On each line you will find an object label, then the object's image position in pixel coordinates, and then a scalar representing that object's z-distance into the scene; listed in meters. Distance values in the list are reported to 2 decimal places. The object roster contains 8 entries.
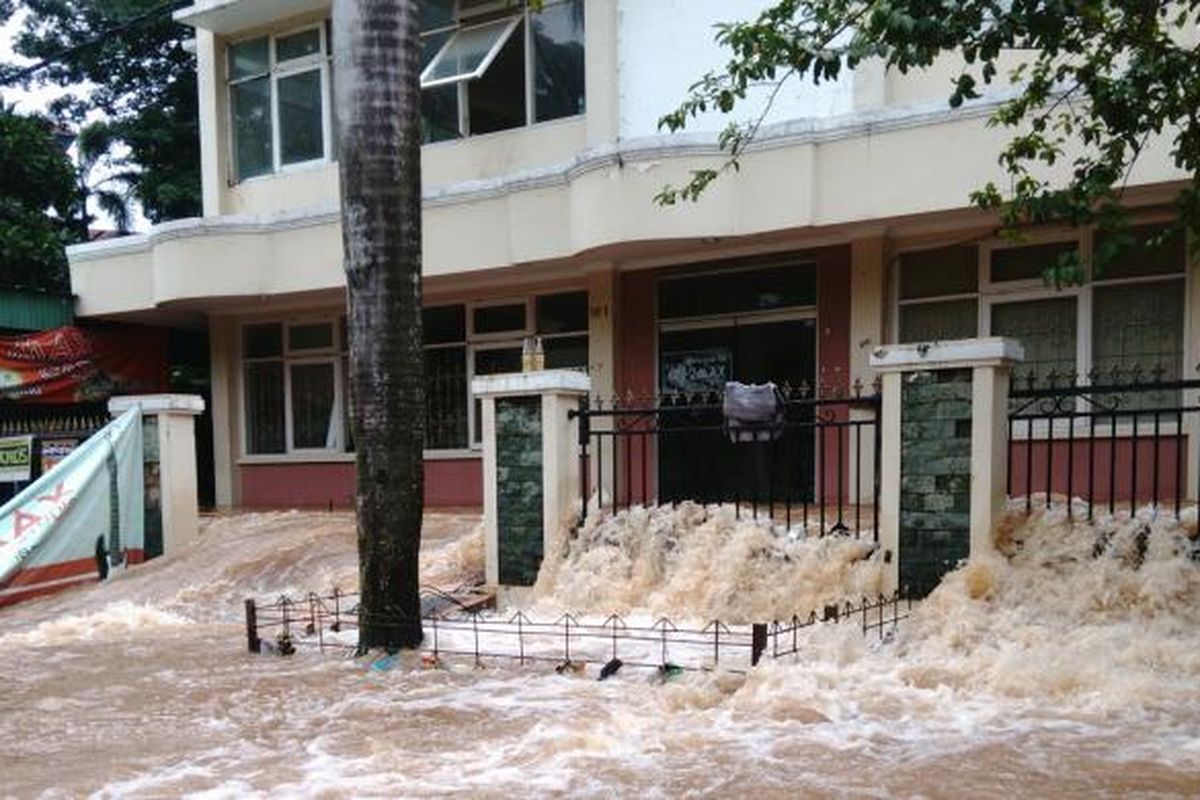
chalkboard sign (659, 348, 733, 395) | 12.39
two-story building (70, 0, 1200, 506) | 10.27
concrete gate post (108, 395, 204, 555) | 11.65
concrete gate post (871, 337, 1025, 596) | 6.99
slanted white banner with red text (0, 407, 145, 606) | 10.40
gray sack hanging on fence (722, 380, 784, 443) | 8.11
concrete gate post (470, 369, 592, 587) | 8.67
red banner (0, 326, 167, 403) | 14.50
